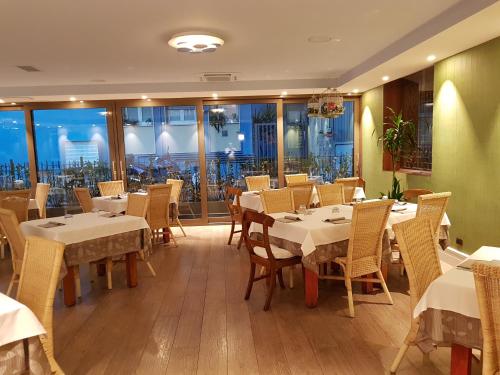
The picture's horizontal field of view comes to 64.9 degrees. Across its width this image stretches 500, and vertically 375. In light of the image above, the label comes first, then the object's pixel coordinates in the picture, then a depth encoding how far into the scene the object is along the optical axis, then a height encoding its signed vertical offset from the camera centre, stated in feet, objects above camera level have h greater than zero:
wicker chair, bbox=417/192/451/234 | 12.24 -1.87
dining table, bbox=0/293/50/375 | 6.26 -2.88
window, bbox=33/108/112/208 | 26.61 +0.63
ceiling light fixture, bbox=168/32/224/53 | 13.28 +3.88
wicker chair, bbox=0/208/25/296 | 11.65 -2.30
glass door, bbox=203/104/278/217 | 26.84 +0.51
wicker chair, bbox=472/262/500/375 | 5.17 -2.22
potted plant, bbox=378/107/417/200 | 19.77 +0.49
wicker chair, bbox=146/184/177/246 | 18.79 -2.49
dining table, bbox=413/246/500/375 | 6.41 -2.88
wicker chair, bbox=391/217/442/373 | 7.65 -2.23
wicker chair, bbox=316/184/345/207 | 17.99 -2.03
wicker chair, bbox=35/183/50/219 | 23.11 -2.15
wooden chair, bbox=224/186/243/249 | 19.87 -2.93
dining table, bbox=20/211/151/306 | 12.77 -2.71
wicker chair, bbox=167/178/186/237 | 22.79 -2.00
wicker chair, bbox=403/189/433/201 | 15.87 -1.87
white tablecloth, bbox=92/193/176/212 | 19.63 -2.34
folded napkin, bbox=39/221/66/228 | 13.44 -2.25
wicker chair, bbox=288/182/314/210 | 19.36 -2.09
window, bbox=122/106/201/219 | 26.58 +0.45
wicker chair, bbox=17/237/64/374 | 7.33 -2.31
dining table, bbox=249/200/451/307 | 11.62 -2.76
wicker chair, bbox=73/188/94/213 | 19.69 -2.11
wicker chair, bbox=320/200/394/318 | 11.32 -2.83
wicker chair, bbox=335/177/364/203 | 19.16 -1.87
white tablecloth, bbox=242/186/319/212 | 19.70 -2.49
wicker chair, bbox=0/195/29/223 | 18.97 -2.15
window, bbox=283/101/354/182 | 27.14 +0.49
